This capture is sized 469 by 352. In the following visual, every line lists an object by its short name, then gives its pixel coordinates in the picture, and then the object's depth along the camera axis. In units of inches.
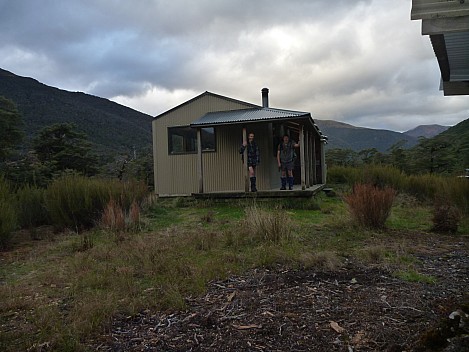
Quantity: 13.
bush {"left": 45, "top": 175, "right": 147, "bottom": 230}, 305.0
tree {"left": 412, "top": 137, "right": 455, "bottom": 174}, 757.9
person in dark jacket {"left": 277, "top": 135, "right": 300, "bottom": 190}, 413.1
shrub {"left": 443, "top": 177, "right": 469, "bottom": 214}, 292.5
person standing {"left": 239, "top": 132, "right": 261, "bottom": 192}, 420.2
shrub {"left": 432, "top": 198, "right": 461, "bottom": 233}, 253.9
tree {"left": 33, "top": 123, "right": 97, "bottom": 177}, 781.4
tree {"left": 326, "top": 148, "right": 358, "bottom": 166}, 1037.2
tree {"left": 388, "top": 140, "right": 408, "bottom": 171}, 815.9
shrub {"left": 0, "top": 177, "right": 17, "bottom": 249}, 243.8
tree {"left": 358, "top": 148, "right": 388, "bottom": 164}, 914.1
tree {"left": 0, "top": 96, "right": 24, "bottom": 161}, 698.2
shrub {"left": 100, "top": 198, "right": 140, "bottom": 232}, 280.4
